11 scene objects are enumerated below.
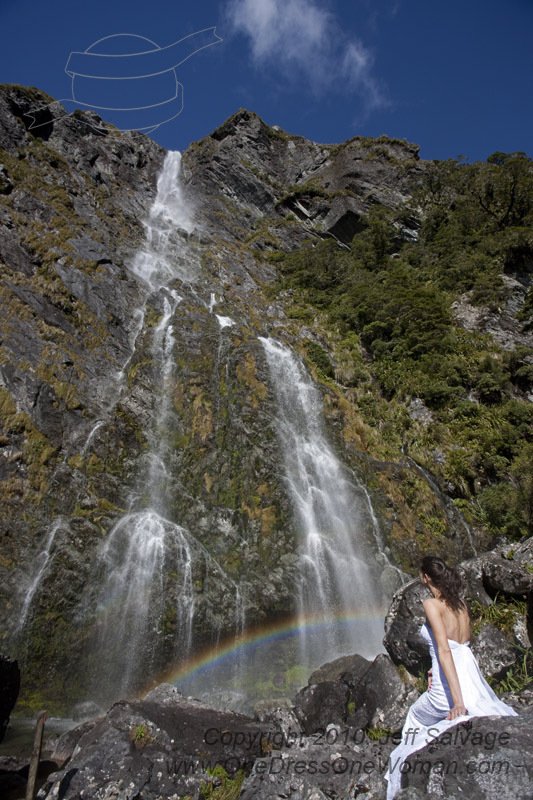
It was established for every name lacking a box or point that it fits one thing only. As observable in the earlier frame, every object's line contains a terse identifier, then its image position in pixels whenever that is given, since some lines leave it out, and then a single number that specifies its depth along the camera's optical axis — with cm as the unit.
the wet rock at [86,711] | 962
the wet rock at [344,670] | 730
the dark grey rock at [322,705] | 681
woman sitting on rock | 313
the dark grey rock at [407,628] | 641
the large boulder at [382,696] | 619
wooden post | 457
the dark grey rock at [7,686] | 828
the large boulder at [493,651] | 579
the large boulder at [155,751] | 514
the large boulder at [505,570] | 671
